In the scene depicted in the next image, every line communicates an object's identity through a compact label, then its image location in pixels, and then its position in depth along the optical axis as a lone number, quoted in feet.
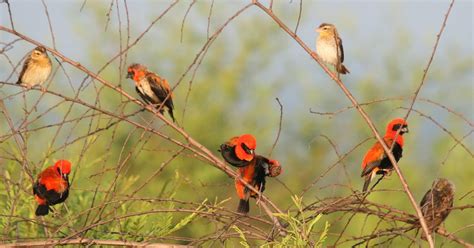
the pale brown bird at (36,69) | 40.45
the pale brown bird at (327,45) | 38.78
